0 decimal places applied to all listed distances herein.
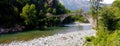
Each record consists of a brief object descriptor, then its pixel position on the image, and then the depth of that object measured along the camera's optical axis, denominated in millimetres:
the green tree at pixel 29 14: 27602
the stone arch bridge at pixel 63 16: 38833
